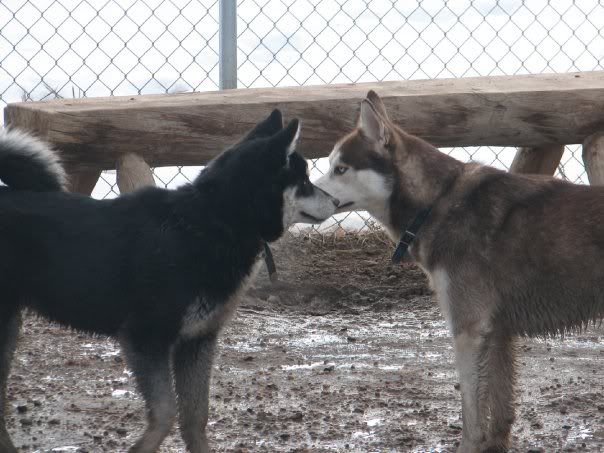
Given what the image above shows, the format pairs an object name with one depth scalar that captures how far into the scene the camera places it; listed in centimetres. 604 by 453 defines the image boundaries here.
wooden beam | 1060
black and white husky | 694
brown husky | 748
